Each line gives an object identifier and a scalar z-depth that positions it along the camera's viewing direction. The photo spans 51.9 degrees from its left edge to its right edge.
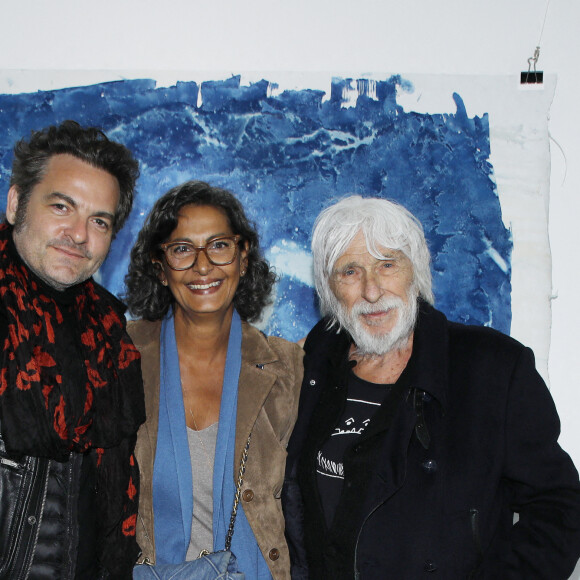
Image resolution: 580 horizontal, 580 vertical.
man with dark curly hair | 1.59
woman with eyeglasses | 2.02
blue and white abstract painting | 2.56
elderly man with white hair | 1.67
